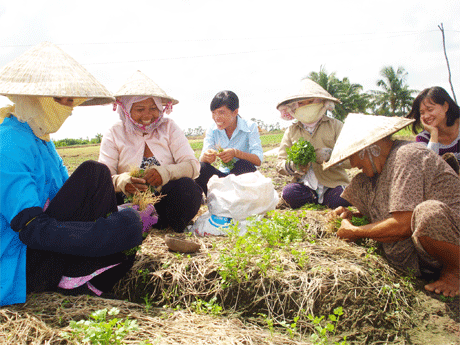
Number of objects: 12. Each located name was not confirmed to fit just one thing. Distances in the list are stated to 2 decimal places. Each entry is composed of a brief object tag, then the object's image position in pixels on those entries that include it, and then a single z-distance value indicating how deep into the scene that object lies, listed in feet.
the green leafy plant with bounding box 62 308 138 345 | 5.83
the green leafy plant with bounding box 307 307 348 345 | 6.47
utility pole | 79.43
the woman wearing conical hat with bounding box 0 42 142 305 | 7.16
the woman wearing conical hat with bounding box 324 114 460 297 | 7.95
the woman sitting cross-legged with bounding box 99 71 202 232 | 11.80
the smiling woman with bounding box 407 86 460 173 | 12.85
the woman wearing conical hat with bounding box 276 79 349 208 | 14.35
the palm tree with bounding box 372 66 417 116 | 163.51
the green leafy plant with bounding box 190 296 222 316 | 7.93
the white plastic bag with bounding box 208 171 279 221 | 12.11
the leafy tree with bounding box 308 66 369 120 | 149.60
